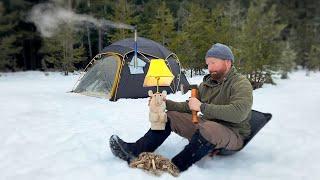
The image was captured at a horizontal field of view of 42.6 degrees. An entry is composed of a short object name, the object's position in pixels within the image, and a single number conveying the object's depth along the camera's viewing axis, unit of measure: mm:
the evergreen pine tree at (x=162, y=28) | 26656
